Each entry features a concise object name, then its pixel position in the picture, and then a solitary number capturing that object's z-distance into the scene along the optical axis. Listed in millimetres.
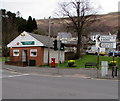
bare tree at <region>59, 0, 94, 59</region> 38000
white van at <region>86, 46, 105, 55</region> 51812
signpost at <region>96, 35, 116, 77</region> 15821
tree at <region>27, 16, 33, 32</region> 73281
